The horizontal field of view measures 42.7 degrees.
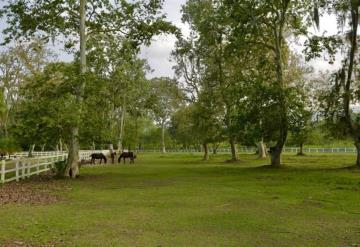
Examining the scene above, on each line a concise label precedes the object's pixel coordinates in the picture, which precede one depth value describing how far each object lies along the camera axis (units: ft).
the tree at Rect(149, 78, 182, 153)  222.28
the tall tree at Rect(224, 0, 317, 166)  94.99
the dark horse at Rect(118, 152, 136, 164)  135.03
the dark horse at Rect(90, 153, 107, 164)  127.03
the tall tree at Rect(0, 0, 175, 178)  76.69
